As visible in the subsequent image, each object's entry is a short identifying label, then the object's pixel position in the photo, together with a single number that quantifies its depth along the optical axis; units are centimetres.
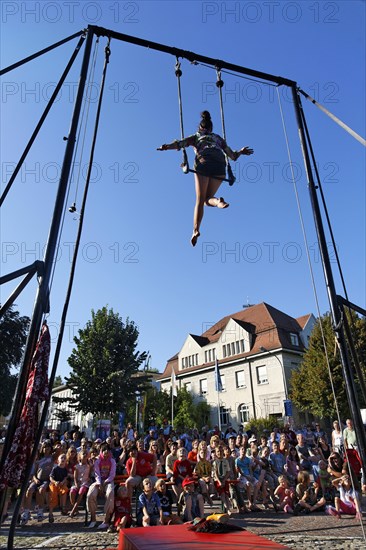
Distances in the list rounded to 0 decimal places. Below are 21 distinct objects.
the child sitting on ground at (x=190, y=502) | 782
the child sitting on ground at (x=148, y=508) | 725
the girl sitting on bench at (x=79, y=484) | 891
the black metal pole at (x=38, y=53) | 443
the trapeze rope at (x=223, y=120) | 510
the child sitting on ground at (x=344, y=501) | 841
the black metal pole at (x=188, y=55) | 549
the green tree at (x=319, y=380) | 2655
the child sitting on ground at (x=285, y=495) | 910
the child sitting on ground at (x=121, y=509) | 752
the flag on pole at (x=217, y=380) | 2880
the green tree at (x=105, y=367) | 2634
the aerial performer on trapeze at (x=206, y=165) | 515
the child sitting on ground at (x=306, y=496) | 896
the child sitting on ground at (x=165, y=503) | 744
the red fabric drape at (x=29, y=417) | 353
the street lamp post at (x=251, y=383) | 3263
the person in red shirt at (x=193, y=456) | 1017
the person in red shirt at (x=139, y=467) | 860
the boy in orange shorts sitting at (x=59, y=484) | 908
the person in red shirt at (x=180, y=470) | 889
